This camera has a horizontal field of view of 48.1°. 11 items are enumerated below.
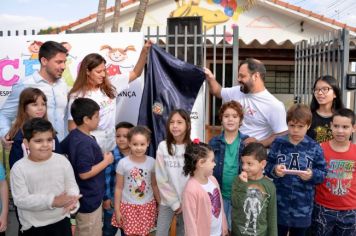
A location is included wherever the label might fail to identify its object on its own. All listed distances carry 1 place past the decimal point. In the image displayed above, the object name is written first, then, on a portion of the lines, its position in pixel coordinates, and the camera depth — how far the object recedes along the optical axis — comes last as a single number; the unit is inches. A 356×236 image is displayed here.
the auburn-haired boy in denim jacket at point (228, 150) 128.5
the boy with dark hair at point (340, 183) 125.3
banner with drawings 185.3
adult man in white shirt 141.9
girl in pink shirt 112.4
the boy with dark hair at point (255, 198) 116.6
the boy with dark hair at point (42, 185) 107.1
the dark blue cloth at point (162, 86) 165.2
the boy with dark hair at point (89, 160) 120.7
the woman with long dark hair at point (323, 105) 138.1
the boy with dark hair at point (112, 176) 139.9
